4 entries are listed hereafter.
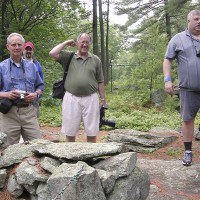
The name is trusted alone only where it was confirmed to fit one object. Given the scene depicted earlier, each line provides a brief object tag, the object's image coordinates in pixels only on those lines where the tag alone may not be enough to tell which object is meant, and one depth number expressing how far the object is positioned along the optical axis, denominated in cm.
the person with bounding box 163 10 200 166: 328
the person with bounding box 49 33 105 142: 338
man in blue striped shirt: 290
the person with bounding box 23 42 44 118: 458
